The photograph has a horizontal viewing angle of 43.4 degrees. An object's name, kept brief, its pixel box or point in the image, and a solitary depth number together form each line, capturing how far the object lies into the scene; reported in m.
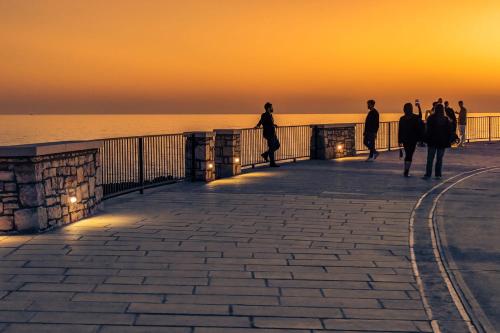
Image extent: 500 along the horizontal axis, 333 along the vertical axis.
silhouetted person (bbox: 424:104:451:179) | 15.91
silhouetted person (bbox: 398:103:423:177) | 16.28
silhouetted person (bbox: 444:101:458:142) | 24.69
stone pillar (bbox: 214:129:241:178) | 17.14
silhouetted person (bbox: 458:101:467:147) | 26.96
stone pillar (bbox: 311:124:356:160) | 23.22
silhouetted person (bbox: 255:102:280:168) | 19.20
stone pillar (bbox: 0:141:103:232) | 8.59
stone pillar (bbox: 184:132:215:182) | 15.69
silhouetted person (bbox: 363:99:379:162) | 20.70
